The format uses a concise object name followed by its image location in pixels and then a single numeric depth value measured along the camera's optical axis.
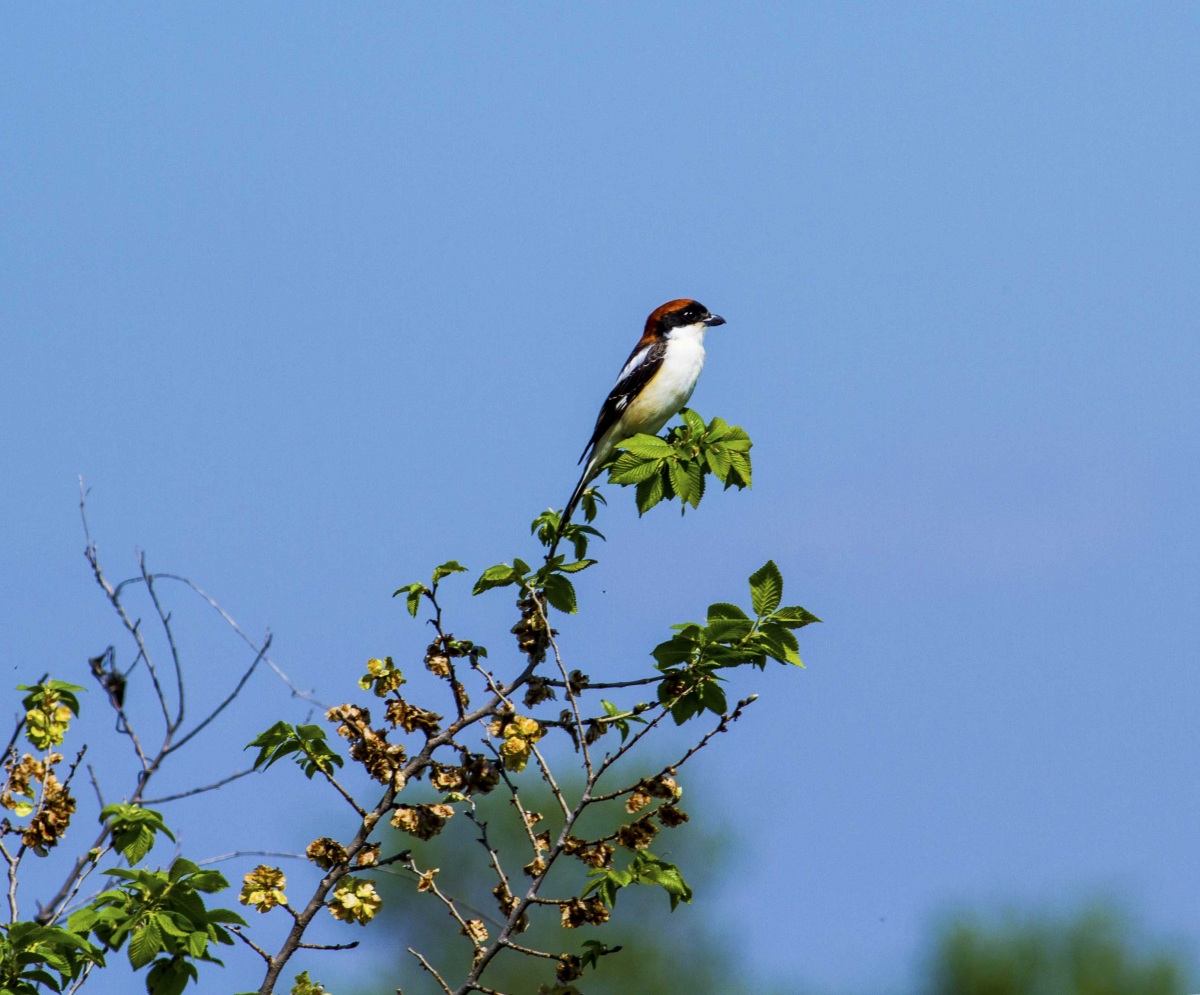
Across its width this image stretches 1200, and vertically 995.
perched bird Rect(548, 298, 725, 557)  19.33
